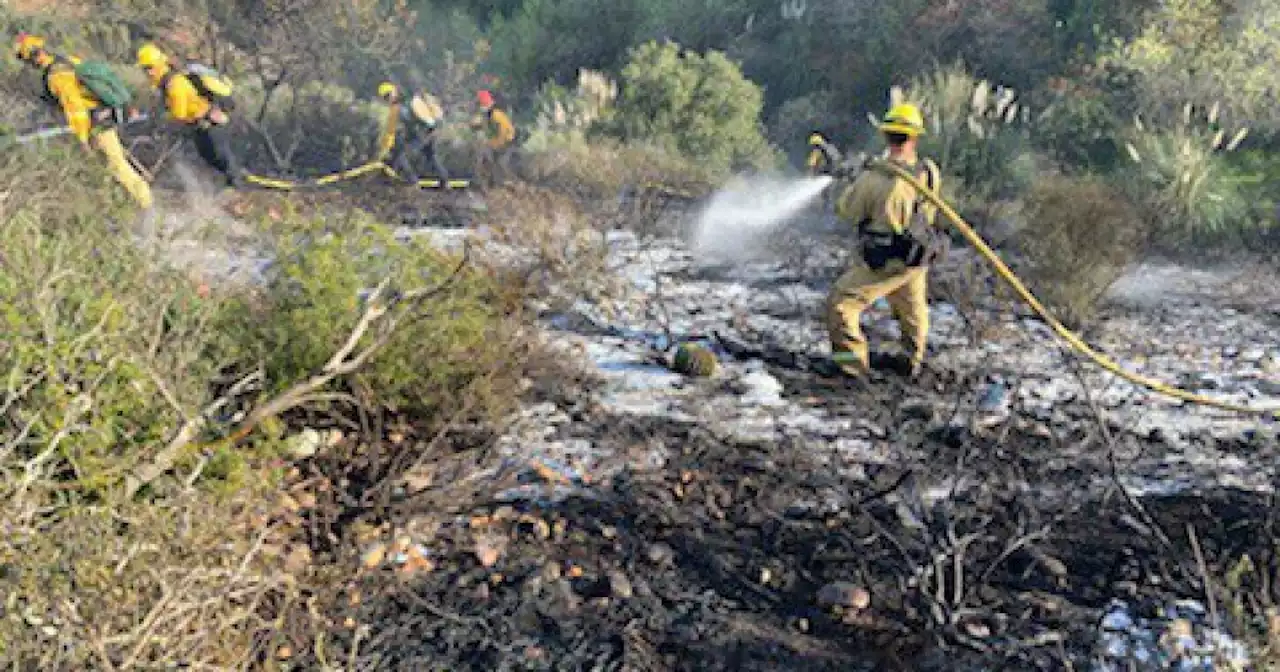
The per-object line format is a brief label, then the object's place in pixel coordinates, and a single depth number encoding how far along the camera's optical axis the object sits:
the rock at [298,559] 2.73
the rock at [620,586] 2.79
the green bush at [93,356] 2.23
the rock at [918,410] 4.25
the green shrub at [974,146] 8.01
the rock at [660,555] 2.97
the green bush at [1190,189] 6.82
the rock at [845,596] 2.75
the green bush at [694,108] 9.85
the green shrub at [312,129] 10.05
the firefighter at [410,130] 8.76
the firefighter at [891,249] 4.48
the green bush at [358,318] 3.23
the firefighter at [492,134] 9.30
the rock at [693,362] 4.64
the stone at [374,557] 2.87
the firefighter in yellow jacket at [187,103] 6.92
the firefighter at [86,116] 5.91
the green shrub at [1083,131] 8.25
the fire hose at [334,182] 8.10
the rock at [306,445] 3.14
